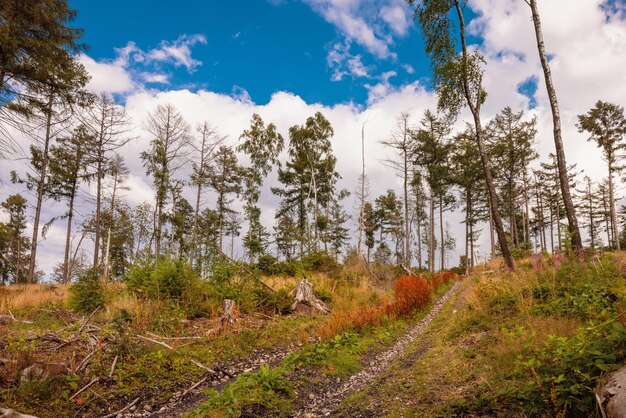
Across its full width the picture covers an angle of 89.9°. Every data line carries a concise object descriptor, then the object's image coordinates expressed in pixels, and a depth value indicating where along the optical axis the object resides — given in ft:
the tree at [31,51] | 30.55
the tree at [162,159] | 76.79
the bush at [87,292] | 28.02
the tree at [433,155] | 83.95
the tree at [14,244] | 111.75
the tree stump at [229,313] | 23.75
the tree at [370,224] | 146.76
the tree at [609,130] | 87.66
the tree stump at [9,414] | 8.00
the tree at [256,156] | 92.53
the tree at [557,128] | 30.40
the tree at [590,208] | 126.62
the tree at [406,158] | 89.66
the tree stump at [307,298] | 33.27
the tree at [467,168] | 79.17
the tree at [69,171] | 80.64
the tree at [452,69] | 40.70
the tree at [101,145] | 74.90
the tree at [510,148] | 83.82
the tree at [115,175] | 85.56
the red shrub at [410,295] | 32.60
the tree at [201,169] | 81.05
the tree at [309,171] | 94.94
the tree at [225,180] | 102.11
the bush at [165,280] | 26.55
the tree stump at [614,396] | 6.28
